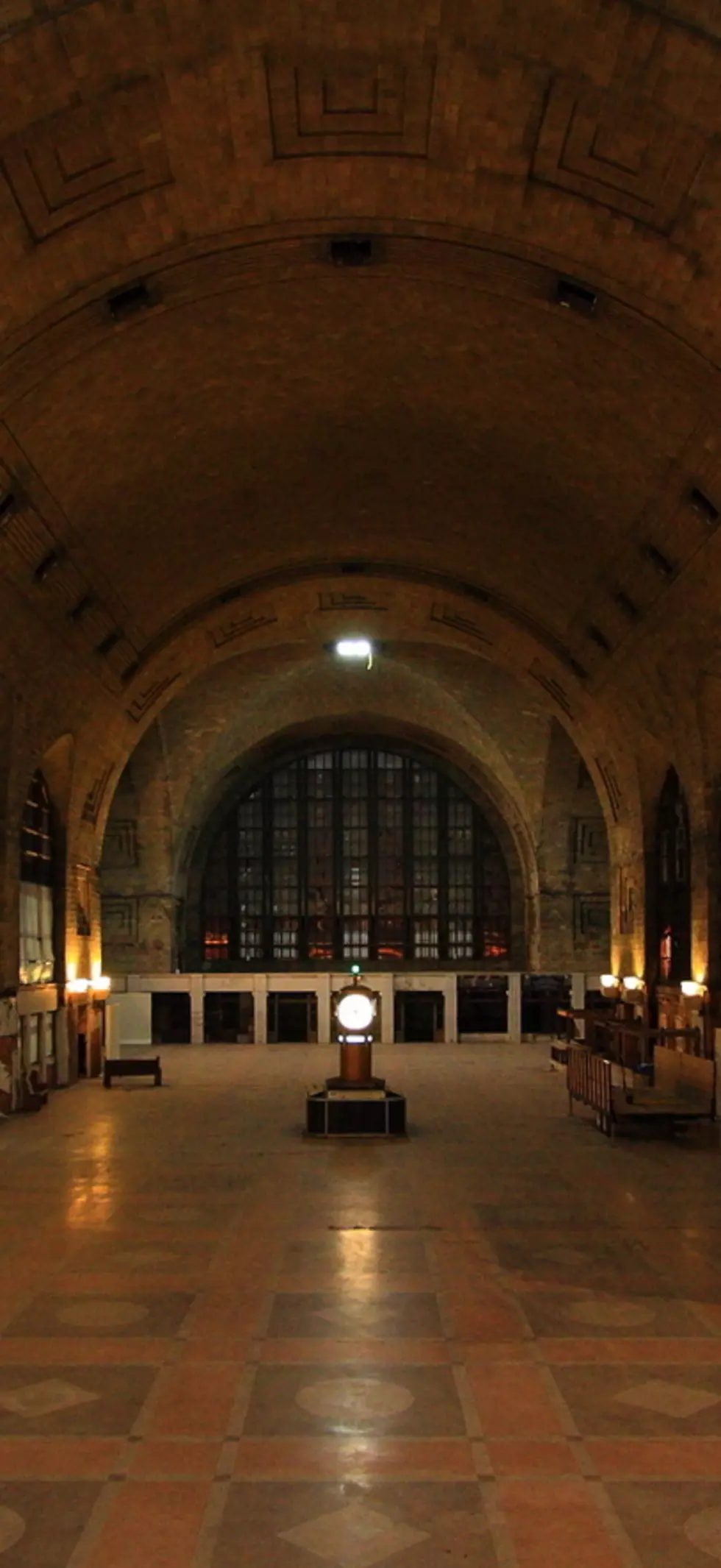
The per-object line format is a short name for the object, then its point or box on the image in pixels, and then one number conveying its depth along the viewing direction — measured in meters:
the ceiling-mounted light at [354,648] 27.17
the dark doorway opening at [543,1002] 31.77
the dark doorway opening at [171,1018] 31.84
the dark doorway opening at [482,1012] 32.31
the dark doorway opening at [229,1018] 31.97
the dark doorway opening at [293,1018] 31.98
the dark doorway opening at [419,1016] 32.47
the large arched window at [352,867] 35.88
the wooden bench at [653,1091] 15.77
